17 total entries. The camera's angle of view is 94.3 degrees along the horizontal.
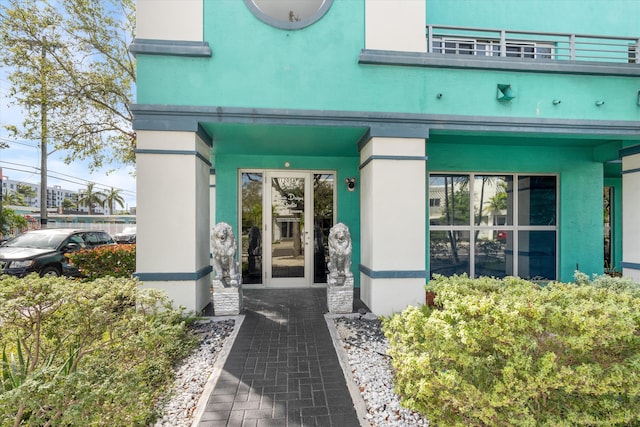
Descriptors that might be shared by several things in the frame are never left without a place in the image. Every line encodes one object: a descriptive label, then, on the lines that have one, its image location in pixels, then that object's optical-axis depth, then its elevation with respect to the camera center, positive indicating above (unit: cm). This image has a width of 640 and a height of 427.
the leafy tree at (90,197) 5272 +334
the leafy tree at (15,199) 2974 +171
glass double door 666 -31
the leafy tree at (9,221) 1350 -27
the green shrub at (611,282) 428 -100
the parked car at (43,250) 705 -89
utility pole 717 +293
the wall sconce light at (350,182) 671 +77
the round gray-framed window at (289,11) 471 +411
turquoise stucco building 457 +175
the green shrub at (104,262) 652 -102
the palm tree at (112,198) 5653 +348
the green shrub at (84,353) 200 -125
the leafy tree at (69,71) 711 +373
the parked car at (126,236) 1651 -120
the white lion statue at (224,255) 477 -63
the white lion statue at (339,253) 496 -61
